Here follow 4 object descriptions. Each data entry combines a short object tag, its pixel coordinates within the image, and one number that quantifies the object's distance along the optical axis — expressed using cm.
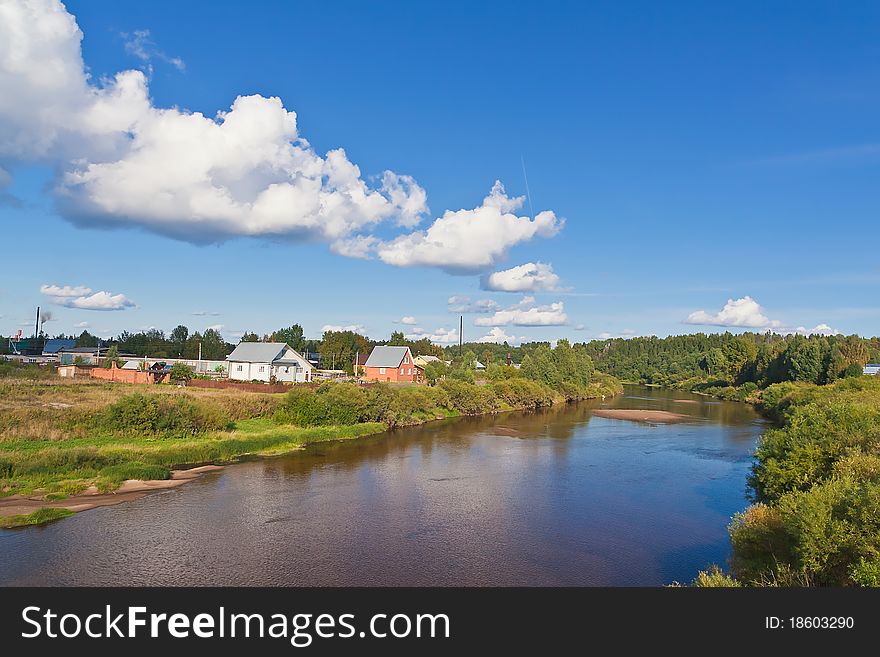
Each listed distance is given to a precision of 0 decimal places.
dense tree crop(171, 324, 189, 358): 11508
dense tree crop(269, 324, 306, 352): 11464
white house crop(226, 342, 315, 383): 5894
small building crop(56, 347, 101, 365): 7437
